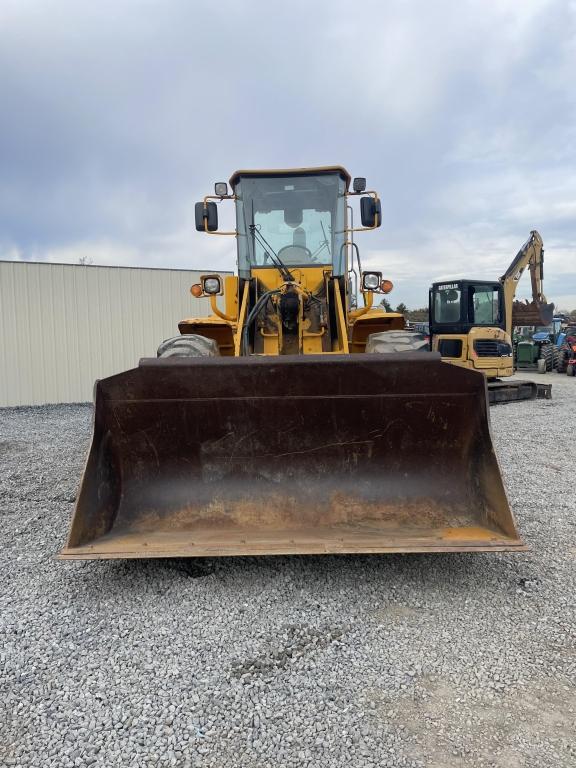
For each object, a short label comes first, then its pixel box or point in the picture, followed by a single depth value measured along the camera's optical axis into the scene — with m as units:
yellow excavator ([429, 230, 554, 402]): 11.44
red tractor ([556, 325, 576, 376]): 17.80
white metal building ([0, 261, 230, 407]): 11.33
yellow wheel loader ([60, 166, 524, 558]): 3.12
